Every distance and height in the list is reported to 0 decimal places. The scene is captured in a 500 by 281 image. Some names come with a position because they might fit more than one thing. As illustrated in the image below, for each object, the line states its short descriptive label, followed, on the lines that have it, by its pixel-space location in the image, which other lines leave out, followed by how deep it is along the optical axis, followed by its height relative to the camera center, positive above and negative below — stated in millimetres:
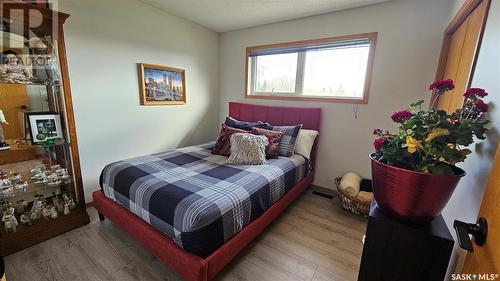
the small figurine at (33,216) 1852 -1089
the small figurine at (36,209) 1863 -1040
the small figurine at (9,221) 1707 -1052
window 2574 +481
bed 1338 -819
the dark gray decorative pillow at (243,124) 2881 -327
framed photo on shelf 1823 -299
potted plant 746 -189
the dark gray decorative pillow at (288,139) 2617 -456
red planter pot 734 -305
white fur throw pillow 2275 -532
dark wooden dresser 794 -562
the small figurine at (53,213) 1925 -1102
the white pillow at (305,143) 2742 -515
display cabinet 1678 -364
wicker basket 2282 -1090
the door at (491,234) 590 -356
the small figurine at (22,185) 1804 -805
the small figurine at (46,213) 1906 -1085
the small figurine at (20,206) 1856 -1006
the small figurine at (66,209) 1985 -1089
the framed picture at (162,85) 2734 +181
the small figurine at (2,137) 1680 -377
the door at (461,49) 1293 +464
